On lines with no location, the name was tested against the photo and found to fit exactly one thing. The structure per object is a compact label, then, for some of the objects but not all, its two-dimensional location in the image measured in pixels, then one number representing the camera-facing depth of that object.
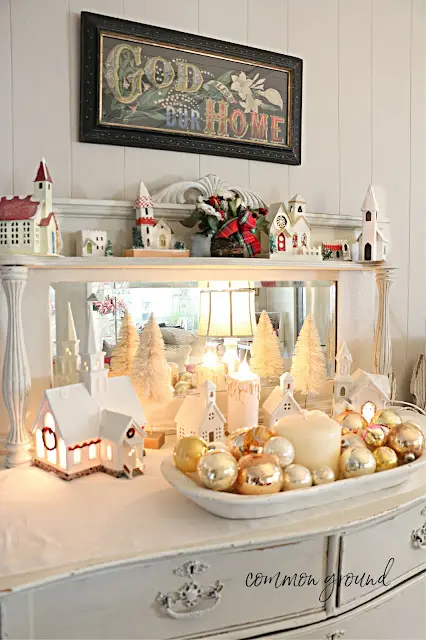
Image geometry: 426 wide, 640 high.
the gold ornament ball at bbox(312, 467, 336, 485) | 1.09
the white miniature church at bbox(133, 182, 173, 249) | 1.45
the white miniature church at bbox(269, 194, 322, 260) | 1.56
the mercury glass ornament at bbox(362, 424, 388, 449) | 1.23
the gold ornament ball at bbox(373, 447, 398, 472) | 1.16
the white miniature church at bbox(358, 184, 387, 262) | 1.67
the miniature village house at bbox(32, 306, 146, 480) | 1.23
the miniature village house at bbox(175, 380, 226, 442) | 1.36
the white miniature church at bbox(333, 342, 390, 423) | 1.57
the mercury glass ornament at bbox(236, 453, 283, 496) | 1.03
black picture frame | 1.42
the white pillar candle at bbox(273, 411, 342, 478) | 1.13
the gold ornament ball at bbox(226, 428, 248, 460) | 1.18
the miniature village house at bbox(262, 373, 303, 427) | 1.42
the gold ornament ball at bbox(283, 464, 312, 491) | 1.06
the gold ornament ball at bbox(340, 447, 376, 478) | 1.12
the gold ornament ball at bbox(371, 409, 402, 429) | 1.29
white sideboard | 0.89
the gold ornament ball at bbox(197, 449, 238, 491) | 1.03
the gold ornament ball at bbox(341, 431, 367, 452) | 1.18
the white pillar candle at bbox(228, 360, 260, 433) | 1.47
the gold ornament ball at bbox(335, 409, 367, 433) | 1.31
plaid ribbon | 1.51
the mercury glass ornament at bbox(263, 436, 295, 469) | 1.09
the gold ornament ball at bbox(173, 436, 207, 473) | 1.10
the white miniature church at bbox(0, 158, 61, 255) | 1.25
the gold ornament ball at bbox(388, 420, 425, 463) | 1.20
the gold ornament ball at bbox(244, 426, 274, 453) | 1.18
